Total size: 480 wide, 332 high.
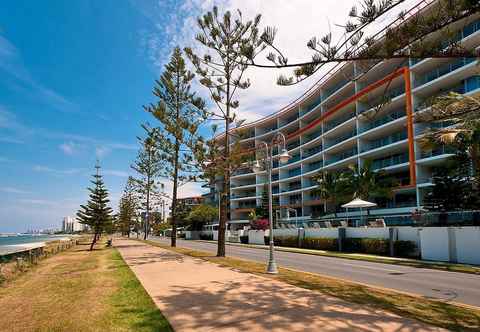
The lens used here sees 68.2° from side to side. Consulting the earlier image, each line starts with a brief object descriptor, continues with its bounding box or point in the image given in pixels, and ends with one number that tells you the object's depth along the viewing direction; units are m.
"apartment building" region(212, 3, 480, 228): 34.12
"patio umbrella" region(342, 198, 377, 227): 25.41
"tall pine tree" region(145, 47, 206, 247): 18.78
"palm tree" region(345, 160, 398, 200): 35.97
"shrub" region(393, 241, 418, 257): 20.36
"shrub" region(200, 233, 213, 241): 57.66
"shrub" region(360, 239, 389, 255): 21.94
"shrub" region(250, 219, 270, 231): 41.09
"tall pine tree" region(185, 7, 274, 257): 18.00
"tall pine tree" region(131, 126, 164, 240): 43.16
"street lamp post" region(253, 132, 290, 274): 12.34
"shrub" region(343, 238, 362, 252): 24.11
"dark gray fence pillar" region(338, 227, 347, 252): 25.61
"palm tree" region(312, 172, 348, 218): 38.87
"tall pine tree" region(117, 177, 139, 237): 62.72
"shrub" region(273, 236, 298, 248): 31.50
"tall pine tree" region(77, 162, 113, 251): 31.86
